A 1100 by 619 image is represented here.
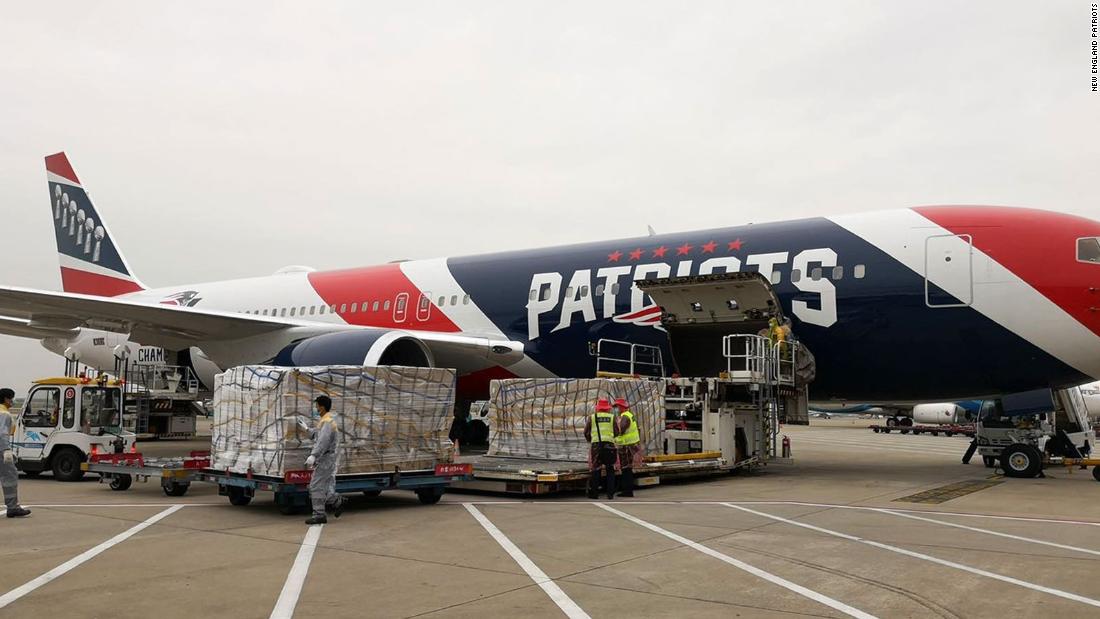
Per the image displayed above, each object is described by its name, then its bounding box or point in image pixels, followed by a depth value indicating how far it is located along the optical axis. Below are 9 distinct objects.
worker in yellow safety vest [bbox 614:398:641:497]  10.46
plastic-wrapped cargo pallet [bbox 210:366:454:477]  9.04
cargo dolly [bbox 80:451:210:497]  10.14
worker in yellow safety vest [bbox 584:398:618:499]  10.33
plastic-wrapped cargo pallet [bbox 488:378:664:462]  11.55
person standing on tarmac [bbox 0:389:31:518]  8.55
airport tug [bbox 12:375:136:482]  12.71
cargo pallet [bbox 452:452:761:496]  10.27
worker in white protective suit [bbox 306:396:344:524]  8.16
